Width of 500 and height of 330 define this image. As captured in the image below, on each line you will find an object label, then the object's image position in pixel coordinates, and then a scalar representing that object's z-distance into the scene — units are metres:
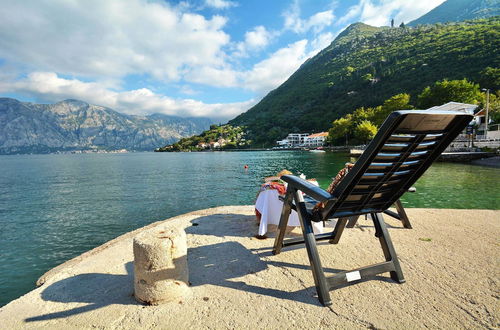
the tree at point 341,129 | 84.56
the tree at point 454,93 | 52.42
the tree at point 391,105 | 61.88
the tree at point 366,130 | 65.00
